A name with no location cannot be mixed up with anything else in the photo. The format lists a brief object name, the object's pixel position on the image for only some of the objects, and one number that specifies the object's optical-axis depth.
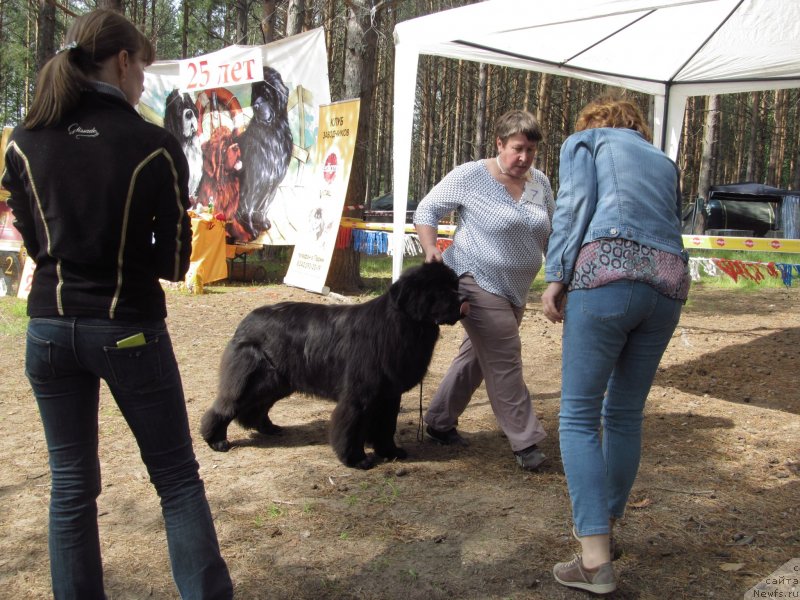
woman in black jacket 1.81
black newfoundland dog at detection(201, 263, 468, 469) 3.47
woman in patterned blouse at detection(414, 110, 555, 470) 3.55
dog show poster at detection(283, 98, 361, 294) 8.39
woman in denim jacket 2.30
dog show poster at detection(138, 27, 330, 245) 9.25
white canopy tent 4.85
